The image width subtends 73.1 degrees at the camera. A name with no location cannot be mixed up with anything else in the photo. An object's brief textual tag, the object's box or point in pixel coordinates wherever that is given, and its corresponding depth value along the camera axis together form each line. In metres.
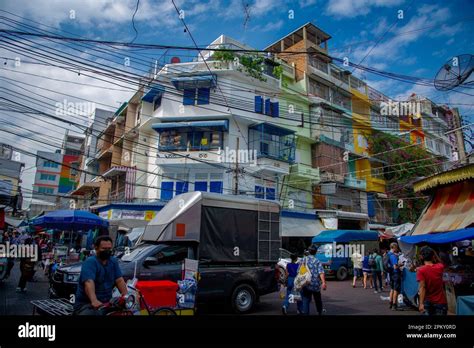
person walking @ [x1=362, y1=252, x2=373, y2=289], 13.55
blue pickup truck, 17.34
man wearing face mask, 3.77
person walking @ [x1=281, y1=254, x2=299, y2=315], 7.80
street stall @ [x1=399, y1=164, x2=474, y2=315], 8.05
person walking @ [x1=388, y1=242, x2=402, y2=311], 9.18
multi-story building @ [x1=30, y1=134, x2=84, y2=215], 51.56
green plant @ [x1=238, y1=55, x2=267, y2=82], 22.27
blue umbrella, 12.80
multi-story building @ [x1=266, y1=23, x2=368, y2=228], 25.42
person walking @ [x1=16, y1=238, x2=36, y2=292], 9.86
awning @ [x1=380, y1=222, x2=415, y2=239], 20.31
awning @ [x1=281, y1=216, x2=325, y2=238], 21.78
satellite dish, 7.34
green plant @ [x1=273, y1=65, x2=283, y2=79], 24.39
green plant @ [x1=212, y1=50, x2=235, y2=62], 21.58
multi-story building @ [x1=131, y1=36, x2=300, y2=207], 21.56
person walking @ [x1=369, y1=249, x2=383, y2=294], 12.57
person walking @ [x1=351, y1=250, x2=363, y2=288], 14.68
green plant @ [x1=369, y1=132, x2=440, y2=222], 28.52
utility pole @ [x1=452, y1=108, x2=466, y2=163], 10.29
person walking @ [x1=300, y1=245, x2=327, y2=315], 6.85
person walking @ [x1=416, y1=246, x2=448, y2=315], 5.02
